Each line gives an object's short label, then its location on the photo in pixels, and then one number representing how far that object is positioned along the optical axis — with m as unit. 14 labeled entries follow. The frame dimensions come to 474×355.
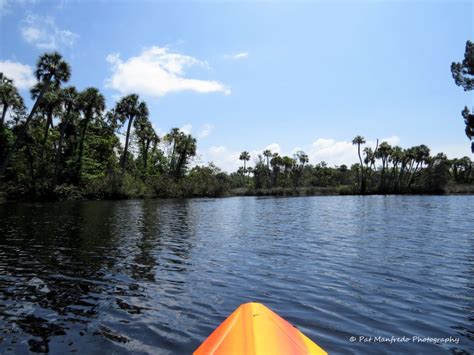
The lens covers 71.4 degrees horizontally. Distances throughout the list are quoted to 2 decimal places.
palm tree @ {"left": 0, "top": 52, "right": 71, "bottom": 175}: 36.47
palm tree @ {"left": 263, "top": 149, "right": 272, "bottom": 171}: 104.75
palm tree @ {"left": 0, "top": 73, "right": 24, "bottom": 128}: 40.92
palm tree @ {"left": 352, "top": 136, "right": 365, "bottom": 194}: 94.49
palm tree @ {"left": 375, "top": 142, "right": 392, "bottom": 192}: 91.19
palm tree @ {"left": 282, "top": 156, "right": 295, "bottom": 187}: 102.75
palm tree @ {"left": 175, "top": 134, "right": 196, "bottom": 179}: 76.62
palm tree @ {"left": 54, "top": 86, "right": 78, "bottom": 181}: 46.69
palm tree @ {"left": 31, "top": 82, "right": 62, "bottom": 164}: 45.00
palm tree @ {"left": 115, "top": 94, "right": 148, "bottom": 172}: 57.03
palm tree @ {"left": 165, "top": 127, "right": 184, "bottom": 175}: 78.28
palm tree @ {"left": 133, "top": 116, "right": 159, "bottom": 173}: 71.76
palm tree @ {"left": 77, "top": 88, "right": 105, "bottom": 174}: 49.70
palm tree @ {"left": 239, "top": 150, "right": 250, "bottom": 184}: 113.59
